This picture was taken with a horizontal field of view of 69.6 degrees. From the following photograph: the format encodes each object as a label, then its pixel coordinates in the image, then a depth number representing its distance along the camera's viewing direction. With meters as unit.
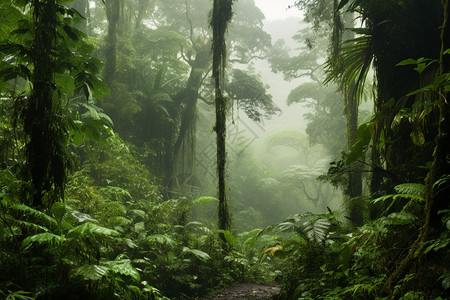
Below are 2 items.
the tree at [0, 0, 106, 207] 3.23
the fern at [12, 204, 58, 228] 2.73
